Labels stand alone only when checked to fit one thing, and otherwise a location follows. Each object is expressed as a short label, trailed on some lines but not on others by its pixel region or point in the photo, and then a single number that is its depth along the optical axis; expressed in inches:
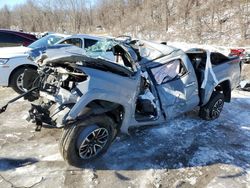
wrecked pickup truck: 103.6
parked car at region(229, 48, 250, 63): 319.1
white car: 179.0
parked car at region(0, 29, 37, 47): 231.0
